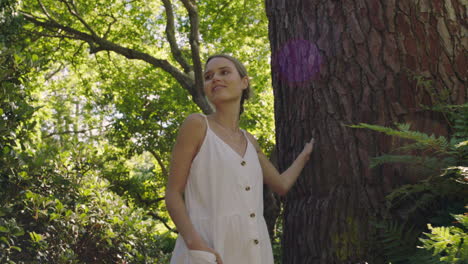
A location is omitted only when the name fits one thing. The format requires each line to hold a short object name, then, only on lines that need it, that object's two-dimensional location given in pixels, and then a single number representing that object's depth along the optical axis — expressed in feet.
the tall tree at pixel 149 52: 49.88
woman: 9.44
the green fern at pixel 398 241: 8.56
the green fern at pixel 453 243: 5.87
